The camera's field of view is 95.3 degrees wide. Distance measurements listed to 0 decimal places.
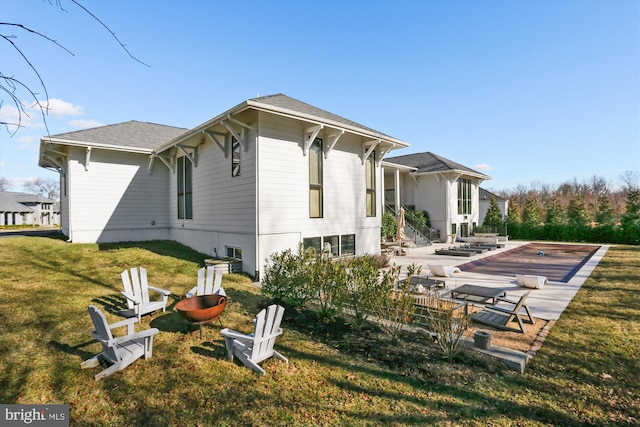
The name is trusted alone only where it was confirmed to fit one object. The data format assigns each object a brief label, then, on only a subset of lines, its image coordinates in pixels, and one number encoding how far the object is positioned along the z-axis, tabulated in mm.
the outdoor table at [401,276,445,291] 7962
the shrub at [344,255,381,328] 5449
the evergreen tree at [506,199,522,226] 28222
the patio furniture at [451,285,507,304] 6866
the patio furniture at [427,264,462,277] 10656
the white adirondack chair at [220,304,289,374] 4324
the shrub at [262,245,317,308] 6457
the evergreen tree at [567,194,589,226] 25391
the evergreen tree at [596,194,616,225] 24047
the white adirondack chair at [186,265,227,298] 7000
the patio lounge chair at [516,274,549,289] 9383
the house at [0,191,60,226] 37219
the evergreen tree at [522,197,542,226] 27547
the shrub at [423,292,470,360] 4602
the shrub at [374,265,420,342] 5070
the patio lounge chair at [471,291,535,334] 5918
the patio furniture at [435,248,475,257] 16844
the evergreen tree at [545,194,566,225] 26456
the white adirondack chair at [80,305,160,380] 4121
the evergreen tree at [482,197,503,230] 26859
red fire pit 4902
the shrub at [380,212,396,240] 19766
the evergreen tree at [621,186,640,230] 22625
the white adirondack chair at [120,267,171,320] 6157
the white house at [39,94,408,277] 9867
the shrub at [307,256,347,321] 5863
